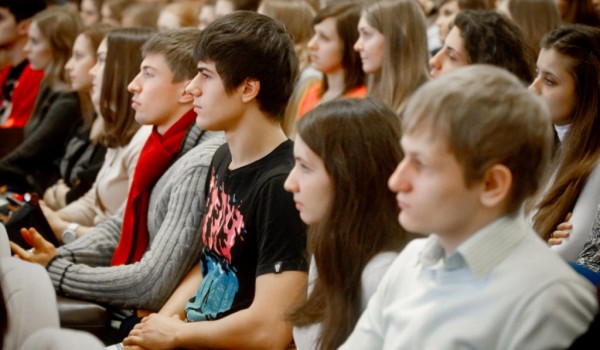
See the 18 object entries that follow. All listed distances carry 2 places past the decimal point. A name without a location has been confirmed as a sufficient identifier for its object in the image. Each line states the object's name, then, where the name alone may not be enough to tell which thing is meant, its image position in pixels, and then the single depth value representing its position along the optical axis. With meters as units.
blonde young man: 2.32
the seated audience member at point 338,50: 6.66
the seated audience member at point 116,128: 5.39
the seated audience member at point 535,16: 6.55
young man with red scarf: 4.16
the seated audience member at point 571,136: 4.04
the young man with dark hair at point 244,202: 3.55
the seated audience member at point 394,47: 5.97
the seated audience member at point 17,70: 8.42
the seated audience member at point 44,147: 7.17
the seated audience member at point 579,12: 7.28
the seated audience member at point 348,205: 3.05
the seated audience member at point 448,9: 7.09
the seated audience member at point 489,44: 5.05
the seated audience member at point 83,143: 6.28
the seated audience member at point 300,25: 7.30
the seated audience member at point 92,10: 11.03
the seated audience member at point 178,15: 8.87
